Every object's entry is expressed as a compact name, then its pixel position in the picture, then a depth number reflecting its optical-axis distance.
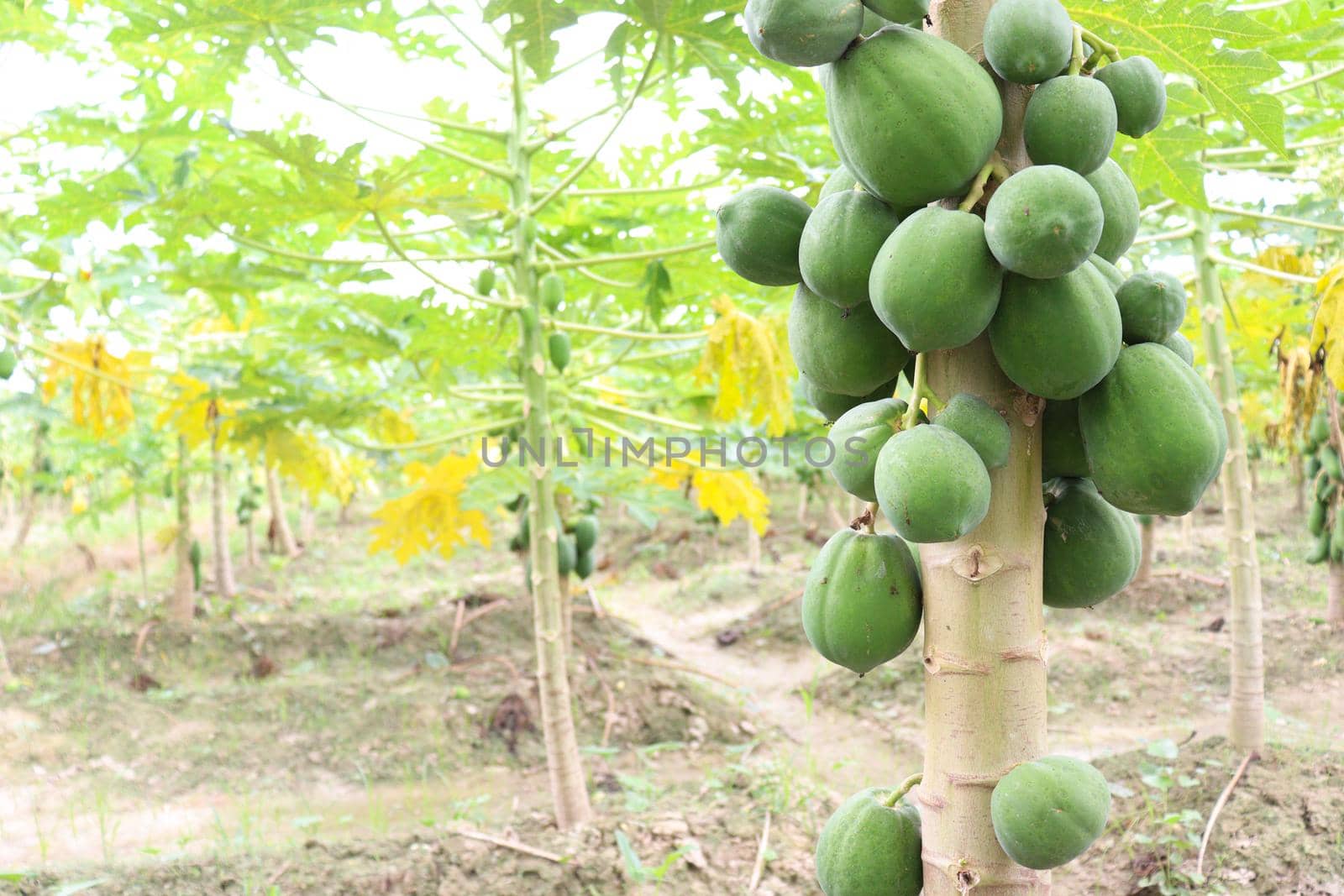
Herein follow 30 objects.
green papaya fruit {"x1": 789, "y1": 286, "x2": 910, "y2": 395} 0.96
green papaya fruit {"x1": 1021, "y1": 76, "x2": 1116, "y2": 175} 0.84
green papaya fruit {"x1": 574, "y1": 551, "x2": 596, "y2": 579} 5.16
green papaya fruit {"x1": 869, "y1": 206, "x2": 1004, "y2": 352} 0.80
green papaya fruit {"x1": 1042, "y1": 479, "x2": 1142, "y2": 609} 0.96
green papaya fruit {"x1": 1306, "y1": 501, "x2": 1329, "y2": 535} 6.05
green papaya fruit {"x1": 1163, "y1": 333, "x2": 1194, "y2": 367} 1.02
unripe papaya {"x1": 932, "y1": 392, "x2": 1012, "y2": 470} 0.85
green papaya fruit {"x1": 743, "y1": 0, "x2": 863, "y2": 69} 0.80
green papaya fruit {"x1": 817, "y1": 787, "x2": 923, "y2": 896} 0.92
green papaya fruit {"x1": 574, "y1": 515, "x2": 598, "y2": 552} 5.09
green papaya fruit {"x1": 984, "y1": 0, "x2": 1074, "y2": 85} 0.82
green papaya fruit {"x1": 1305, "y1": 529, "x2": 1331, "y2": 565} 5.93
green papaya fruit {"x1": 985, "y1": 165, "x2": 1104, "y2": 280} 0.76
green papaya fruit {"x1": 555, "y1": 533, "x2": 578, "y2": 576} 4.68
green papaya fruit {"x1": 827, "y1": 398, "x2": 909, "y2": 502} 0.92
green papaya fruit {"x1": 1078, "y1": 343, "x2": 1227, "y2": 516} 0.84
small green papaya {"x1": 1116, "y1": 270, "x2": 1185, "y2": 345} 0.91
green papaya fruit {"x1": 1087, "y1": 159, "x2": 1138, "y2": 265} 0.93
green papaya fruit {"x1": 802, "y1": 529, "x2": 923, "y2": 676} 0.91
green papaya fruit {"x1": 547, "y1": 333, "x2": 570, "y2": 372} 3.66
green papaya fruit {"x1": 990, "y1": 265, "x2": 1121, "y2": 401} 0.81
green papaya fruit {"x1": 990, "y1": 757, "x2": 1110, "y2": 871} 0.80
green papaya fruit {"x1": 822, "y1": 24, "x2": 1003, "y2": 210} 0.81
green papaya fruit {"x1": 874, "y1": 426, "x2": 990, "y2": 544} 0.79
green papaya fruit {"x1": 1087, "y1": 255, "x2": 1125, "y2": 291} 0.92
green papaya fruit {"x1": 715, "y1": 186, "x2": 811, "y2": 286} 1.01
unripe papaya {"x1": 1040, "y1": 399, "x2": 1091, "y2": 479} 0.95
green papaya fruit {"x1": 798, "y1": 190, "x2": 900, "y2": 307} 0.89
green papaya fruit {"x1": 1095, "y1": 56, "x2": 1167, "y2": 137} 0.94
